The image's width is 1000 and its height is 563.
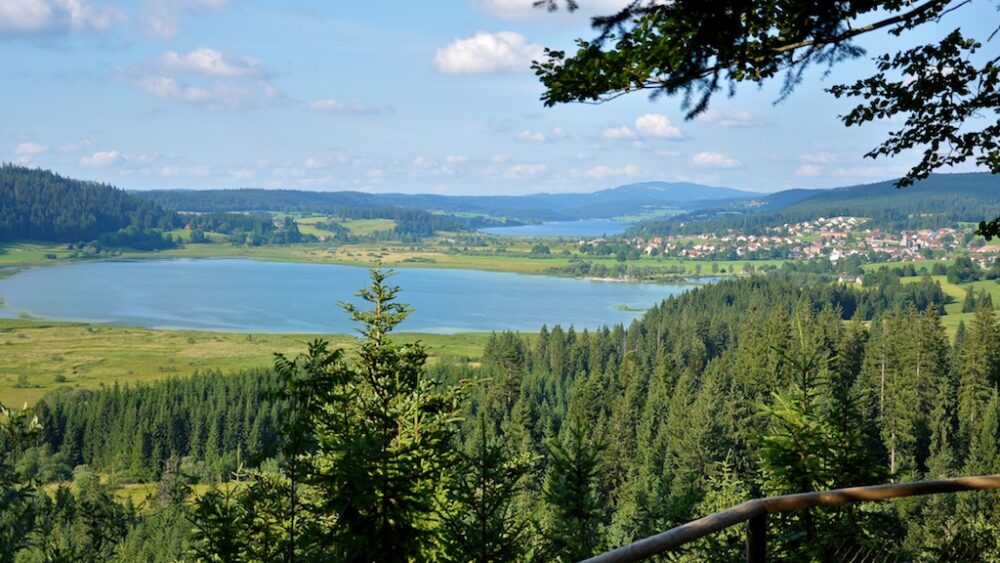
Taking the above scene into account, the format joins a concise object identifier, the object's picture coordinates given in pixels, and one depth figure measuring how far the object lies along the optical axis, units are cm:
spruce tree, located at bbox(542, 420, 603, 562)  985
